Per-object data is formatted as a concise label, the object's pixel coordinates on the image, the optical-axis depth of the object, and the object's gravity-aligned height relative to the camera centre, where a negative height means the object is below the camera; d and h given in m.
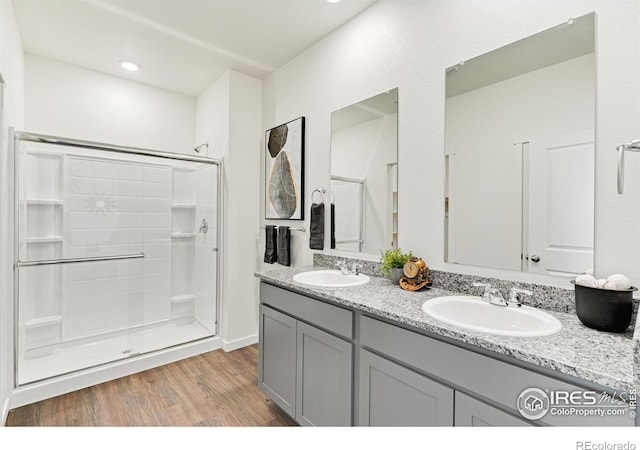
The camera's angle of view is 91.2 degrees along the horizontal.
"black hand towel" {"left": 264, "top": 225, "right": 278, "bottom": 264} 2.85 -0.19
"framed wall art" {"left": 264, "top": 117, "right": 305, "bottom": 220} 2.64 +0.47
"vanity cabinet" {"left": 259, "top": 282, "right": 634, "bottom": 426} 0.95 -0.59
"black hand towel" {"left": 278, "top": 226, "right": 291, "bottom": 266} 2.72 -0.19
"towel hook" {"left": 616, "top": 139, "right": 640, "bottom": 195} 1.07 +0.23
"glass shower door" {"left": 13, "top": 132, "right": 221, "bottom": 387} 2.40 -0.27
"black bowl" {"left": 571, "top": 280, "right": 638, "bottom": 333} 1.02 -0.27
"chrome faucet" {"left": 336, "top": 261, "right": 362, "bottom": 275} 2.07 -0.30
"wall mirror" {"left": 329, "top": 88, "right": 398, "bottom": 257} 1.96 +0.34
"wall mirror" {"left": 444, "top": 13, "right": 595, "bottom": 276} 1.28 +0.33
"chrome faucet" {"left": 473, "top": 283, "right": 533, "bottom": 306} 1.32 -0.31
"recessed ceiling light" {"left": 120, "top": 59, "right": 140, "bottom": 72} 2.84 +1.45
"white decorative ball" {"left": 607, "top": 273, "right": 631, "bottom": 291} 1.04 -0.19
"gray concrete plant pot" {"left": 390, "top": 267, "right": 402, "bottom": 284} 1.76 -0.28
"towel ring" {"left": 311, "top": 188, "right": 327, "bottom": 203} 2.44 +0.26
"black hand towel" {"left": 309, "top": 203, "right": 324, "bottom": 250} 2.42 -0.03
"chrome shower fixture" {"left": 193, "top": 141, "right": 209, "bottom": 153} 3.36 +0.83
